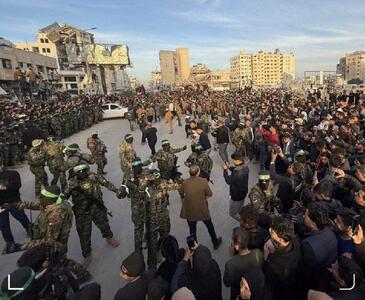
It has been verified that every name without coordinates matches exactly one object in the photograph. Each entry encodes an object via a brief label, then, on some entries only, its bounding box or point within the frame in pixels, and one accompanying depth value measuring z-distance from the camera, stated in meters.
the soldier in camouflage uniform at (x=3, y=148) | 10.85
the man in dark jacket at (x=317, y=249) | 2.84
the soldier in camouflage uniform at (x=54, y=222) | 4.00
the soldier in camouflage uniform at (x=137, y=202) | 4.74
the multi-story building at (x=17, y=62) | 38.22
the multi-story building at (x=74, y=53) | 47.44
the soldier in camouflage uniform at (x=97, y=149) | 9.38
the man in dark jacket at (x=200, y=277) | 2.73
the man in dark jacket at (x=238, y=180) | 5.12
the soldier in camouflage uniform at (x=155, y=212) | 4.62
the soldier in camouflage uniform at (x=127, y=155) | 8.32
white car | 24.78
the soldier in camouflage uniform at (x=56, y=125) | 15.15
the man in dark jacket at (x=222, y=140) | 10.27
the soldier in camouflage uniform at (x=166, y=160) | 7.11
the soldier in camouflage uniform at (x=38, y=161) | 7.36
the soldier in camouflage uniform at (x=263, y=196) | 4.25
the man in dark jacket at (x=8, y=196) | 5.43
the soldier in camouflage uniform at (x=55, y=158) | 8.00
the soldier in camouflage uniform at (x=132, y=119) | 19.25
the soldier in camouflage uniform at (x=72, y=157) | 7.28
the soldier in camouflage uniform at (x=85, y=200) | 5.07
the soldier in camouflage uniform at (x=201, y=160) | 7.26
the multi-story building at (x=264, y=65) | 159.12
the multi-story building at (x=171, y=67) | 114.12
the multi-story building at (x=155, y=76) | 159.25
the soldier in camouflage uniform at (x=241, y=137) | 10.12
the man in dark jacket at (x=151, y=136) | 11.53
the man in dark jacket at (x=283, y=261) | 2.71
